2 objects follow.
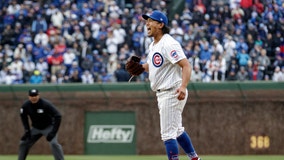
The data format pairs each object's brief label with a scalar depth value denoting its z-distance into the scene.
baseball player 19.69
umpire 28.28
